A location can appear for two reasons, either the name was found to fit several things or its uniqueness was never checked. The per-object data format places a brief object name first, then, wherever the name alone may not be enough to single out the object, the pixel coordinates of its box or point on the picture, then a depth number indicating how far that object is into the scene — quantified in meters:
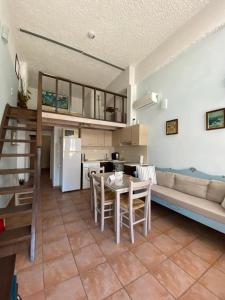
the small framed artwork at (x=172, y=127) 3.08
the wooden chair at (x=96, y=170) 4.48
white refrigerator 4.06
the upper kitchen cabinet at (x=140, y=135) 3.84
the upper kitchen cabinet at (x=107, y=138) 5.43
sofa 1.94
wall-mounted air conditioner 3.48
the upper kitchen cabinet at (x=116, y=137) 4.93
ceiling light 3.13
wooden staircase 1.56
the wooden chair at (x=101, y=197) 2.18
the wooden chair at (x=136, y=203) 1.96
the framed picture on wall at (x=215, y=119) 2.30
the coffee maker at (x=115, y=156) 5.27
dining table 1.96
